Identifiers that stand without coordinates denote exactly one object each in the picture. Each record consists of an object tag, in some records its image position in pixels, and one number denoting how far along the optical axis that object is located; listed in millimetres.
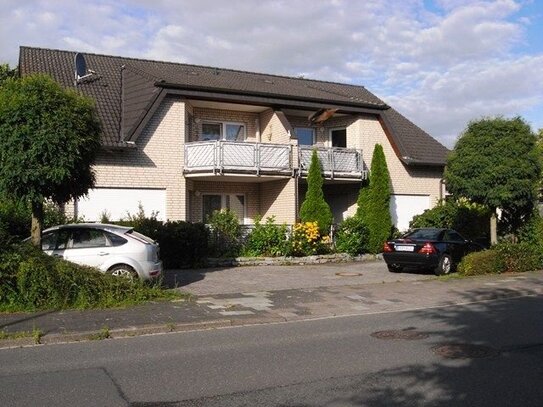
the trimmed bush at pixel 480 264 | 17344
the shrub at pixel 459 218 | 24500
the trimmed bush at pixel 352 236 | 22094
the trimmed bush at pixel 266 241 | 20609
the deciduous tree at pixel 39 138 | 11227
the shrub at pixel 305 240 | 20844
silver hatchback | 12344
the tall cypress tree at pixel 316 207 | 22203
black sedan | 17406
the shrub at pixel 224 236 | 20125
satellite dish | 23130
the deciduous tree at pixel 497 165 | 18062
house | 21125
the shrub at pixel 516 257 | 18109
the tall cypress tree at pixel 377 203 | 23250
